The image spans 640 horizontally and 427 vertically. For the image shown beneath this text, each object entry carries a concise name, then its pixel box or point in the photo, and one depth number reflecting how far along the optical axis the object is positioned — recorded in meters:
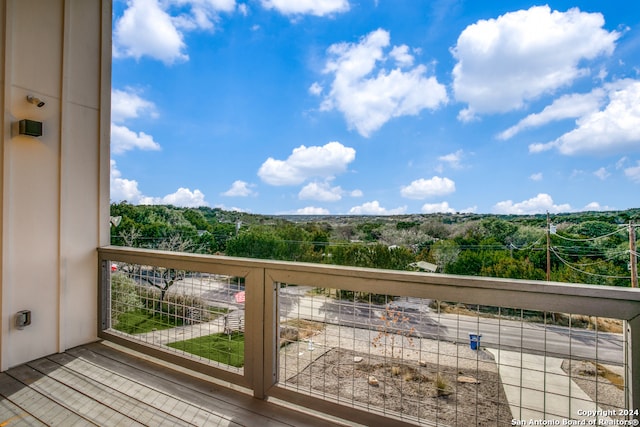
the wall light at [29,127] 2.20
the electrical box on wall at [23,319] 2.24
